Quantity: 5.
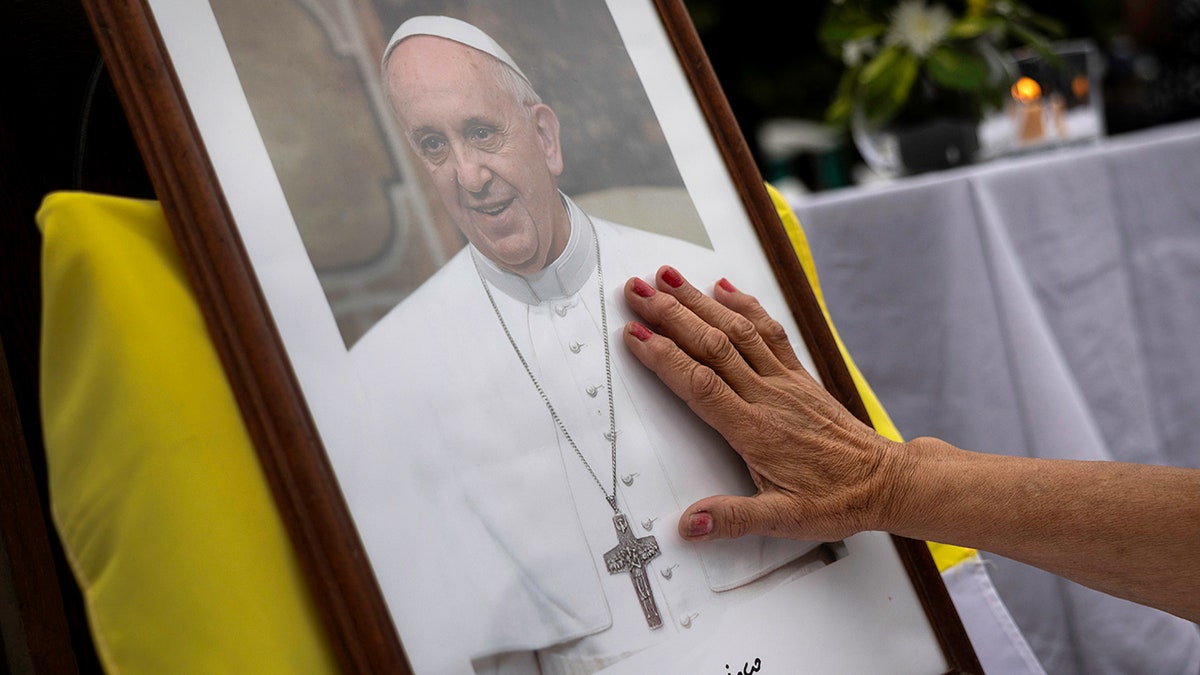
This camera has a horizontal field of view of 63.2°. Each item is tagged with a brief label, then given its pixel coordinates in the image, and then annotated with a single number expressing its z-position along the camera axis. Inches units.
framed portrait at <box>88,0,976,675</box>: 22.7
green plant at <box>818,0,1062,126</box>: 60.1
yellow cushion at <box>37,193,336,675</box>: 22.1
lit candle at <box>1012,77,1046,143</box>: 66.6
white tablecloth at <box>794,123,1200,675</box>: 51.0
